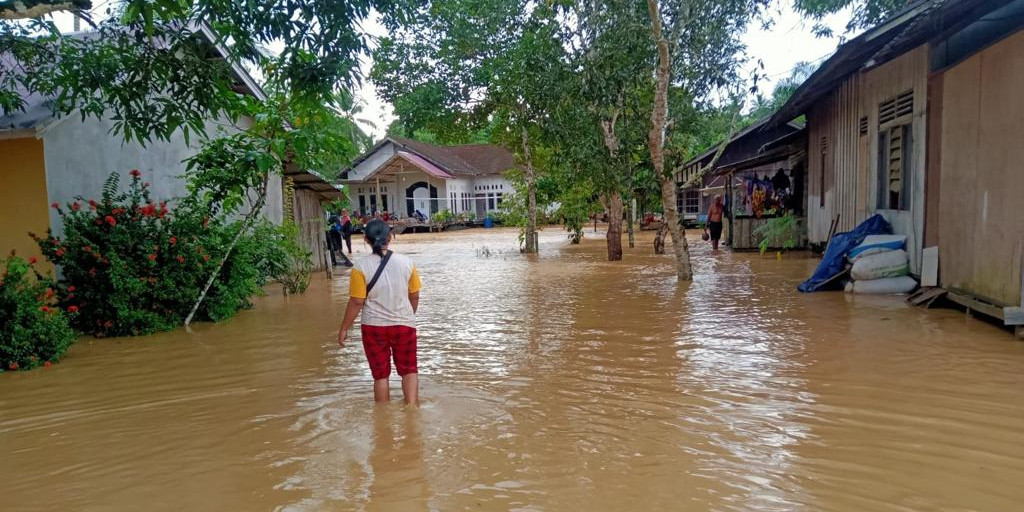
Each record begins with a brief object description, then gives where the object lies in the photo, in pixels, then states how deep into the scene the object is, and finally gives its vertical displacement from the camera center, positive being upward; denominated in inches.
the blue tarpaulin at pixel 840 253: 404.8 -30.1
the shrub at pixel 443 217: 1524.4 -0.8
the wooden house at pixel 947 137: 268.4 +32.5
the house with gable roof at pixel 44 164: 339.8 +36.1
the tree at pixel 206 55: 230.5 +63.3
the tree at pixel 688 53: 451.5 +116.9
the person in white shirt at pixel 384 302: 198.1 -25.1
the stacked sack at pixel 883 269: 370.3 -37.5
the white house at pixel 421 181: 1528.1 +88.7
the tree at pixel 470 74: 722.2 +174.2
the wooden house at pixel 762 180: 685.9 +29.5
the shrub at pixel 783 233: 678.5 -28.1
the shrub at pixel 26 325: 270.2 -39.3
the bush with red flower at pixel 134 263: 330.3 -18.5
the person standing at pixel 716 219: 782.5 -13.3
